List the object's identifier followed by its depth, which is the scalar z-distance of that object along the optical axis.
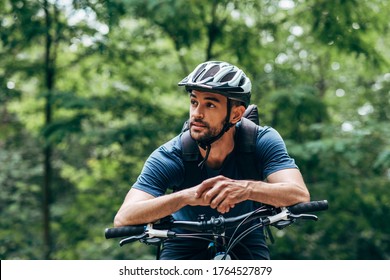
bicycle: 2.53
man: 2.59
